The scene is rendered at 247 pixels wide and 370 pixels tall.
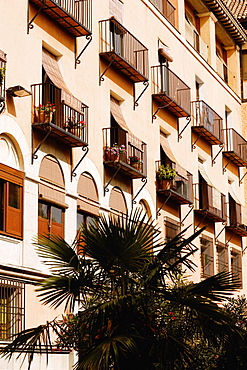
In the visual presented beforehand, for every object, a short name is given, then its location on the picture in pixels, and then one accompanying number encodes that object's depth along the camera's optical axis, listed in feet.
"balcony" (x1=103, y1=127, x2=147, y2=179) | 92.99
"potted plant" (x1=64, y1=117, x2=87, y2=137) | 82.79
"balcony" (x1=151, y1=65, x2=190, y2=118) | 109.50
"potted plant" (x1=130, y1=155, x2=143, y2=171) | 96.89
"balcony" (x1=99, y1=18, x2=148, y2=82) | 95.45
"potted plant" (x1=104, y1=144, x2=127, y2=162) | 92.84
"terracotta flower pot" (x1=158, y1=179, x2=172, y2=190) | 107.14
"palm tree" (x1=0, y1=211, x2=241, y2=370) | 50.24
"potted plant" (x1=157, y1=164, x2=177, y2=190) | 106.93
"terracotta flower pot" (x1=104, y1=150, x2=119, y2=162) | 92.89
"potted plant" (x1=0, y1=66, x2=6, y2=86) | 70.79
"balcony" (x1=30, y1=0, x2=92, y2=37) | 81.46
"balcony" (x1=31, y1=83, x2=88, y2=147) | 78.95
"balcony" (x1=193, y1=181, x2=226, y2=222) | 121.70
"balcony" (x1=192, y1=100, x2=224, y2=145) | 124.26
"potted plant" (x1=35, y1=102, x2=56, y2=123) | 78.84
